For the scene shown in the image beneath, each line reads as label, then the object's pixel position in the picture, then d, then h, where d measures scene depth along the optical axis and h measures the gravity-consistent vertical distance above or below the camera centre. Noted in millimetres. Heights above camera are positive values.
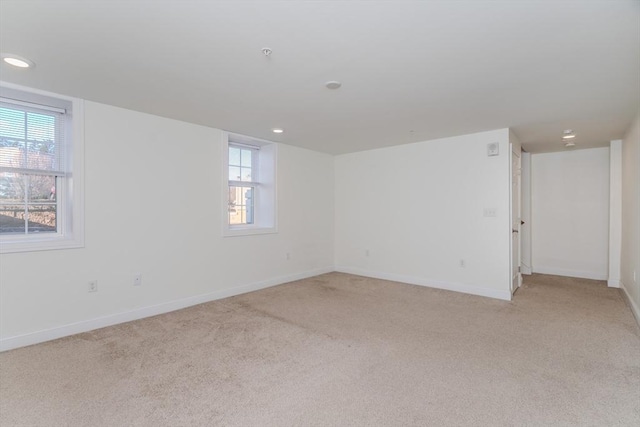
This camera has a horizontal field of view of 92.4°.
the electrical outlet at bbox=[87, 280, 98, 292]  3062 -740
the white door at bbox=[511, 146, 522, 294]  4262 -135
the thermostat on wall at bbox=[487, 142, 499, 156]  4148 +852
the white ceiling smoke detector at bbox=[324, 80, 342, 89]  2578 +1090
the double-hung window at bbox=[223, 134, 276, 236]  4645 +425
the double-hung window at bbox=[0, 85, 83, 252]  2771 +373
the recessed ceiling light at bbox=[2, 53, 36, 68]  2188 +1114
